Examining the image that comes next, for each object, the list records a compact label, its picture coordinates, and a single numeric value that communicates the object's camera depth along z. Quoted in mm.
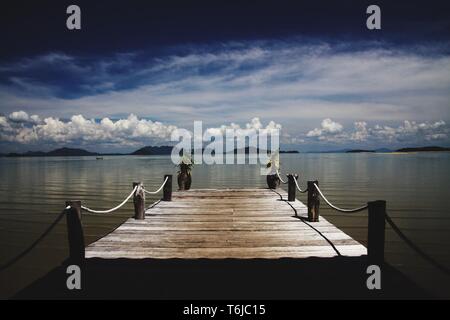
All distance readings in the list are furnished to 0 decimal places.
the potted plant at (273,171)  17688
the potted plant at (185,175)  17078
